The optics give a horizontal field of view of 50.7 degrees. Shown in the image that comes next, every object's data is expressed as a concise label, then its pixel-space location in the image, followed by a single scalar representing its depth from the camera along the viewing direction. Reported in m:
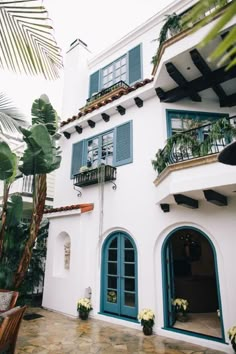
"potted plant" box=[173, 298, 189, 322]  7.70
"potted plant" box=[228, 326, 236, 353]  5.50
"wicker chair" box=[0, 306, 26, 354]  4.25
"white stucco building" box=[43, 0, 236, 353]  6.28
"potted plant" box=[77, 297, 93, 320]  8.07
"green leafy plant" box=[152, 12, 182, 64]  7.21
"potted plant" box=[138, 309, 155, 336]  6.77
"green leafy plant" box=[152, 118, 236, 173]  5.79
